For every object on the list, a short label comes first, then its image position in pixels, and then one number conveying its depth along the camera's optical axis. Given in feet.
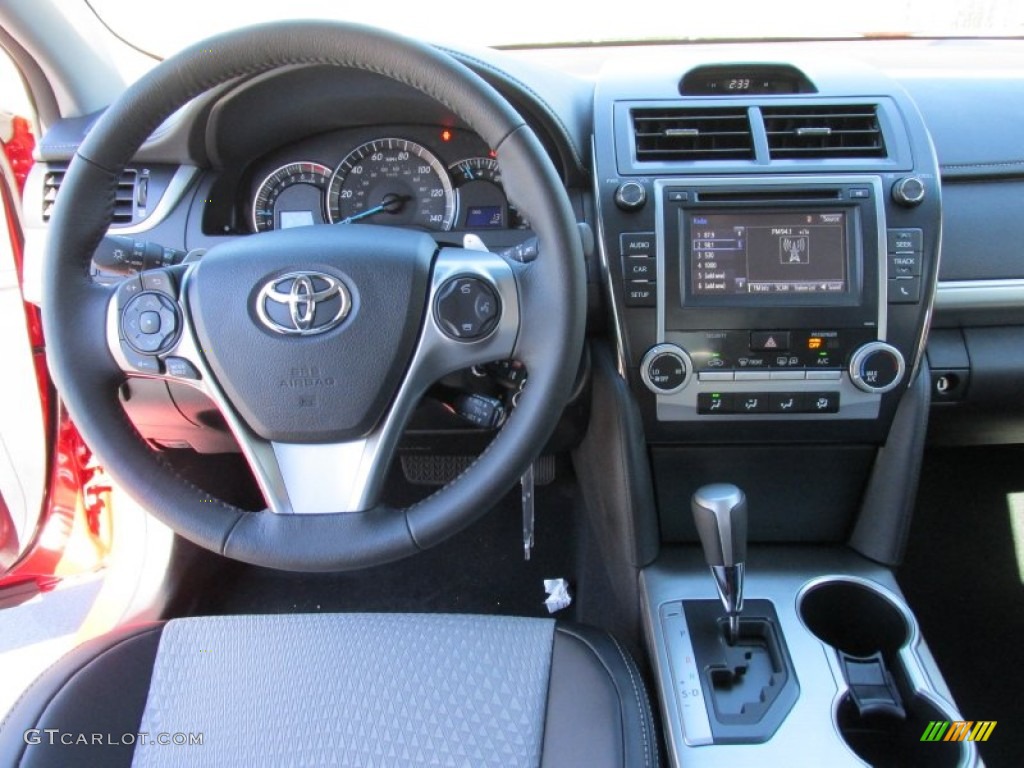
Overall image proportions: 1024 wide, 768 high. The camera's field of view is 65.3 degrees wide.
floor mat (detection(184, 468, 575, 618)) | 6.33
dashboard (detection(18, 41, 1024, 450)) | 4.01
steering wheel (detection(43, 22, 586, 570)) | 2.99
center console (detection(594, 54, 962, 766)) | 3.88
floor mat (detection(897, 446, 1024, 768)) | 5.55
